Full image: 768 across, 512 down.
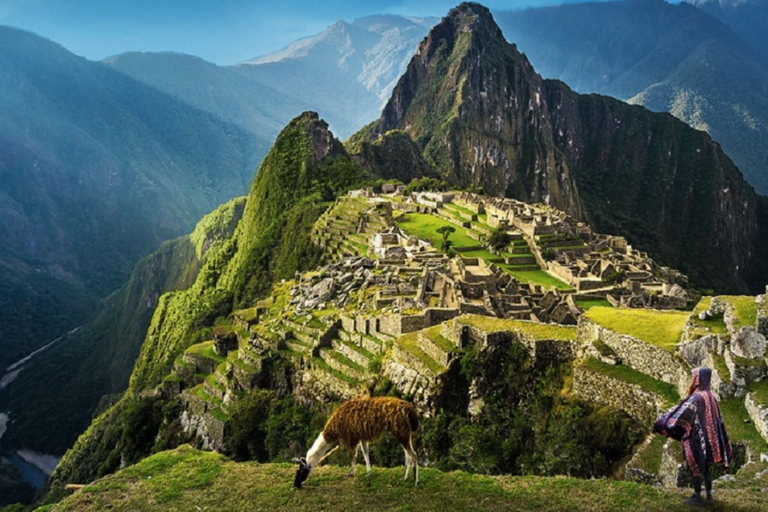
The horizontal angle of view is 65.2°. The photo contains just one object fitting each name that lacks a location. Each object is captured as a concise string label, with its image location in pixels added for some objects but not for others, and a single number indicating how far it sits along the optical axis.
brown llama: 9.90
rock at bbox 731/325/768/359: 11.80
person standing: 8.33
